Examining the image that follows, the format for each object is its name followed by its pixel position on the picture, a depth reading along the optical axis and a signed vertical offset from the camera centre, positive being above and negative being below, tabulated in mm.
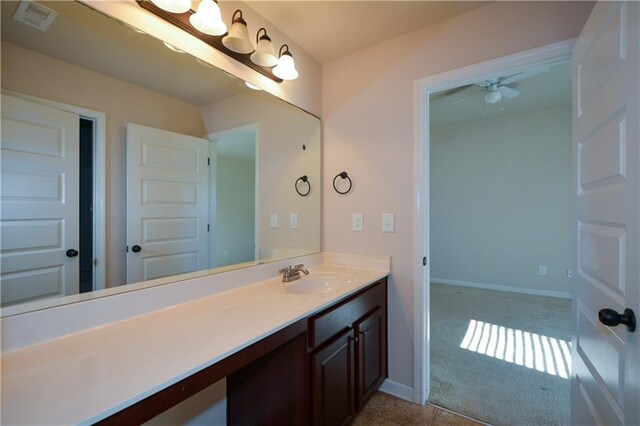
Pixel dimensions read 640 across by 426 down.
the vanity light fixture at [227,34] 1169 +866
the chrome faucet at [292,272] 1717 -387
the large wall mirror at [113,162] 904 +214
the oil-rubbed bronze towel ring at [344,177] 2102 +265
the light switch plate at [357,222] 2053 -75
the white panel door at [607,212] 797 +1
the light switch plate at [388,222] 1922 -71
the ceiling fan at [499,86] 2863 +1334
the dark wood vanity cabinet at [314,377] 1214 -788
